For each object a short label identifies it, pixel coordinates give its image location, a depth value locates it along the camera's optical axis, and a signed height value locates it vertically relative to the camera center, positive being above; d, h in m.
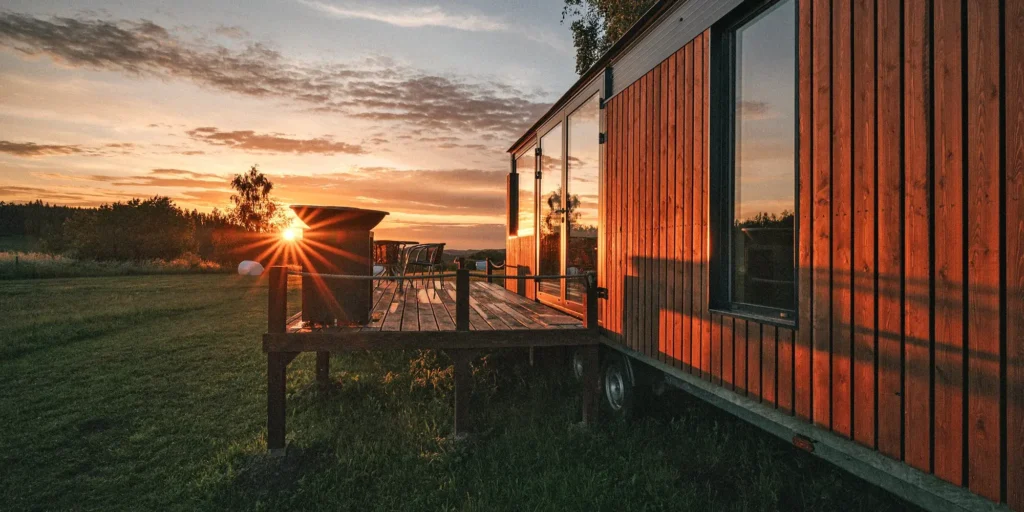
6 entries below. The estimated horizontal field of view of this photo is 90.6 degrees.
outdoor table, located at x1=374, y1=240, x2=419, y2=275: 9.77 +0.06
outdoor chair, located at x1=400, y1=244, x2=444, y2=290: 8.31 +0.04
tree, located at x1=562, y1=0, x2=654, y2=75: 14.03 +6.47
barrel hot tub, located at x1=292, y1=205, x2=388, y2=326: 4.53 -0.05
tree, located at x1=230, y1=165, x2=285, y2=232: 40.34 +4.14
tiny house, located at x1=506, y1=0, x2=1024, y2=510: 1.76 +0.15
